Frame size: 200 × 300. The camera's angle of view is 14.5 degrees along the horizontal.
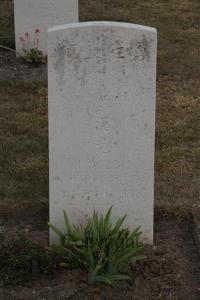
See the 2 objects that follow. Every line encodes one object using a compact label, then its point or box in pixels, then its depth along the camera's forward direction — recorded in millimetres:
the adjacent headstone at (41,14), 9381
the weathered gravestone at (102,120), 4611
